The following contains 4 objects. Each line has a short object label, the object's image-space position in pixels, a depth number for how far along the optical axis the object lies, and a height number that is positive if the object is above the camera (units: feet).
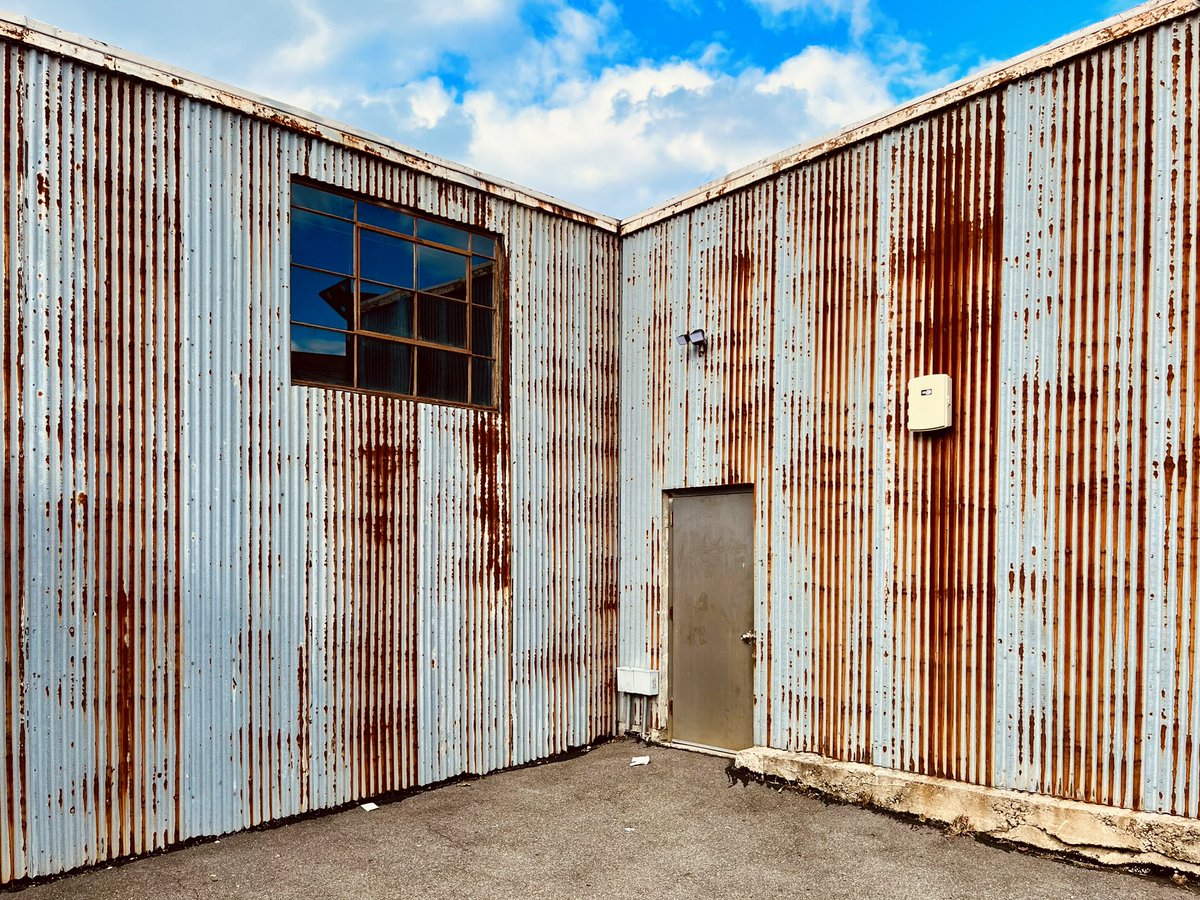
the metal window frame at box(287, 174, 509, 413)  23.80 +4.10
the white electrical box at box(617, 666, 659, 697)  29.30 -8.11
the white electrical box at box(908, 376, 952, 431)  22.26 +0.97
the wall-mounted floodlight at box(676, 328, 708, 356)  28.53 +3.34
